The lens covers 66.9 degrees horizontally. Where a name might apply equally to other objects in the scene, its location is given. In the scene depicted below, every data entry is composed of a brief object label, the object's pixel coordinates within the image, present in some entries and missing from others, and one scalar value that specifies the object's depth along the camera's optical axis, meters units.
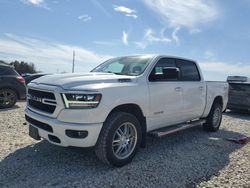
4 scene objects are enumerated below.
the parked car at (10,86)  6.89
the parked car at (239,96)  8.10
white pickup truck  2.75
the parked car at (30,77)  10.40
